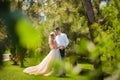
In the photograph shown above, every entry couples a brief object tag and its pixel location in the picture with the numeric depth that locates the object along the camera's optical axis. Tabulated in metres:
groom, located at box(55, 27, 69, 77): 13.50
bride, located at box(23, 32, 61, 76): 13.45
